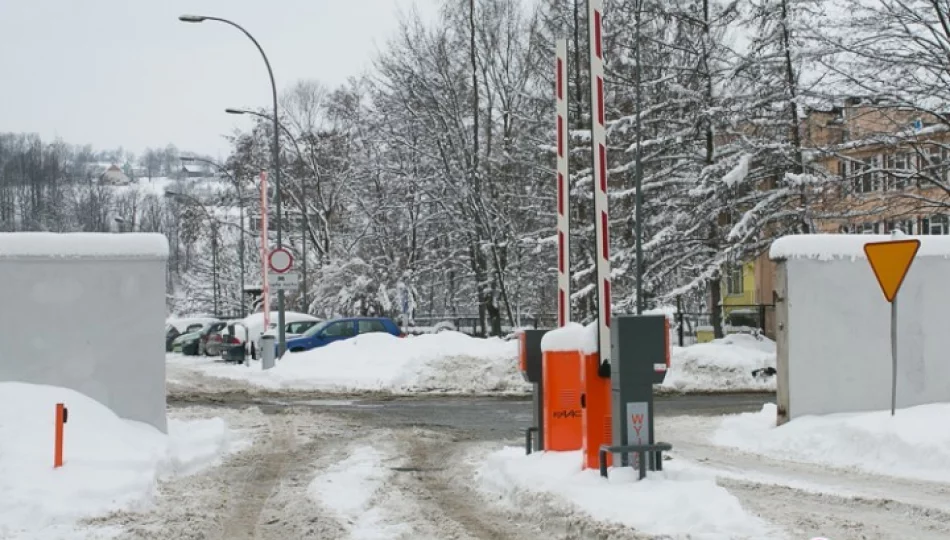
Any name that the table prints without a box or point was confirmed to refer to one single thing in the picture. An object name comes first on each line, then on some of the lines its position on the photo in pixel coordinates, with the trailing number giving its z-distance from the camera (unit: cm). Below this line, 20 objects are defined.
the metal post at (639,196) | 3023
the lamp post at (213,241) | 6001
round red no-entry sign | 2973
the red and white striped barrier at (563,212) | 1105
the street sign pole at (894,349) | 1324
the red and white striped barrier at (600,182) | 982
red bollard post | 997
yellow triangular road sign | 1295
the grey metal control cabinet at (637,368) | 907
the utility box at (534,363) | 1152
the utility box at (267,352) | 3059
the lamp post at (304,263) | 4638
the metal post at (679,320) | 3322
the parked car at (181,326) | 5933
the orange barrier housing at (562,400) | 1117
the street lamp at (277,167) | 3000
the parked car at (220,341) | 4145
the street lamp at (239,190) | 5849
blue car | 3584
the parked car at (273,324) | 4088
